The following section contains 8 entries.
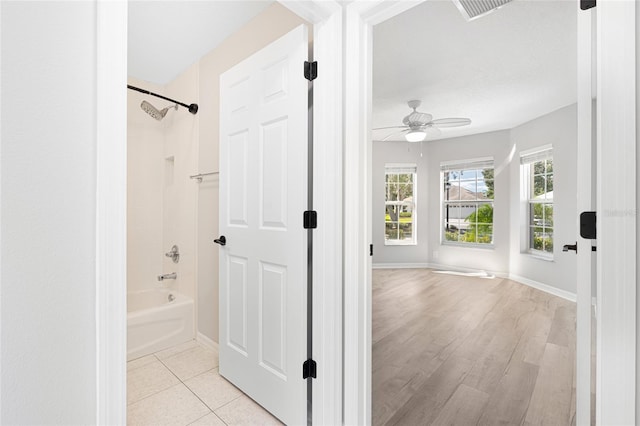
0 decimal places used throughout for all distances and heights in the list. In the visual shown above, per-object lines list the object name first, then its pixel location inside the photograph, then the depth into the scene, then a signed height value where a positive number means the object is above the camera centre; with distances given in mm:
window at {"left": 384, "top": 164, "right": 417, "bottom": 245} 6102 +191
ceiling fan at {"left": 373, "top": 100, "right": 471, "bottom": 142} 3638 +1134
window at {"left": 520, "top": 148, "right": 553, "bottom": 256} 4473 +270
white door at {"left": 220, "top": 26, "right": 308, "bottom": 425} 1519 -67
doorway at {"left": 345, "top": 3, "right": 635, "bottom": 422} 1389 +88
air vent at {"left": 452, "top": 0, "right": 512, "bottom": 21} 1760 +1275
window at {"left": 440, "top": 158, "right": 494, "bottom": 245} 5441 +250
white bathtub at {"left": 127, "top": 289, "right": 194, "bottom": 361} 2318 -932
